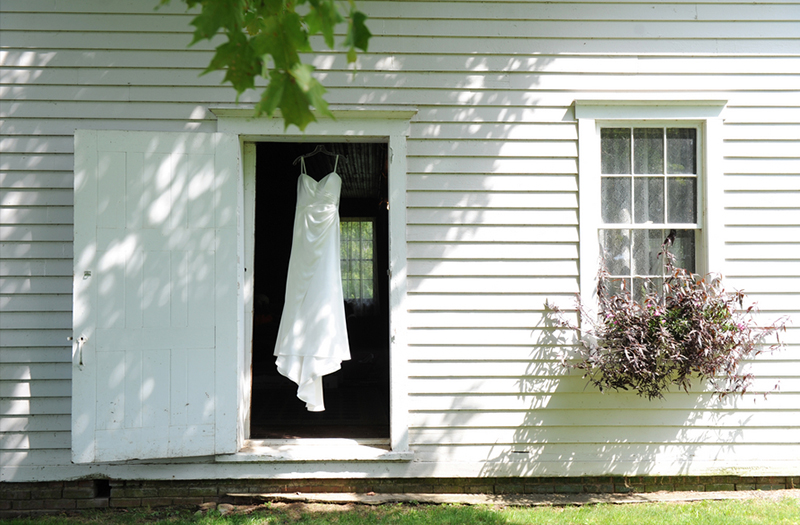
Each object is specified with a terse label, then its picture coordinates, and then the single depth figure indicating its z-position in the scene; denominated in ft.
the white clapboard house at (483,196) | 12.02
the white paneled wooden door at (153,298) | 11.28
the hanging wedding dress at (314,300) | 12.87
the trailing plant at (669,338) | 11.30
